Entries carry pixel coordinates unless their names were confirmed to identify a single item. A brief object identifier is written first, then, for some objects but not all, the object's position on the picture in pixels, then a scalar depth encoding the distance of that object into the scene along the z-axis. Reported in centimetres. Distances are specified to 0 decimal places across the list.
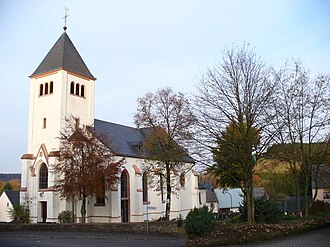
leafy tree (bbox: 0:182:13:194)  7475
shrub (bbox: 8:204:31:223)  3459
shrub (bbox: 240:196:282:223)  2112
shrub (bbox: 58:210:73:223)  3350
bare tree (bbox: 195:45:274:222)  1917
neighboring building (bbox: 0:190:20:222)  5276
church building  3575
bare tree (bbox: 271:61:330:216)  2280
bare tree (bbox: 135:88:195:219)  2911
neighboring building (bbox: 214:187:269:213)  6633
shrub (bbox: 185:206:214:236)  1630
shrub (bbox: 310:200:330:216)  3494
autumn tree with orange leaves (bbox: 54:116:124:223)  2895
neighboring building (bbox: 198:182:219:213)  5860
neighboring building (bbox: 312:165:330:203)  2625
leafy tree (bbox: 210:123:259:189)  1911
